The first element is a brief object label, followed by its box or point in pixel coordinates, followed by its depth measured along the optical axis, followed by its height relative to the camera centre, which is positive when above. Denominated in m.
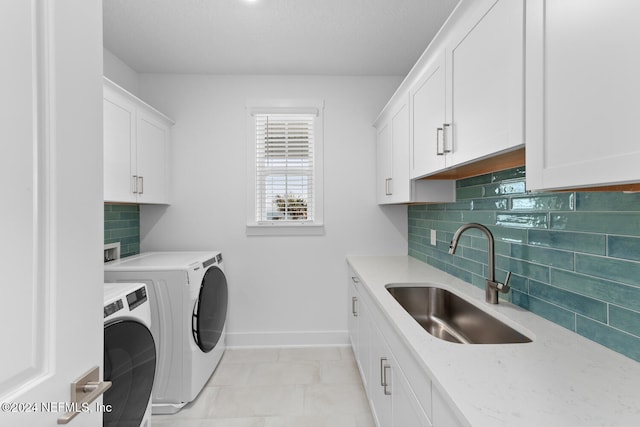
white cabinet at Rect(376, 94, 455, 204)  2.11 +0.31
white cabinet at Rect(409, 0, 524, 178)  1.03 +0.49
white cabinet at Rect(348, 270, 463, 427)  0.94 -0.65
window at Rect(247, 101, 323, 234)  3.00 +0.37
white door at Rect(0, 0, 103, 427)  0.53 +0.01
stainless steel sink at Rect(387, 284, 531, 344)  1.37 -0.53
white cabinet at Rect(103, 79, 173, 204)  2.07 +0.45
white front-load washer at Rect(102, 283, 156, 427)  1.33 -0.63
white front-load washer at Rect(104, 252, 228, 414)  2.12 -0.75
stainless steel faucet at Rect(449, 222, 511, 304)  1.49 -0.29
